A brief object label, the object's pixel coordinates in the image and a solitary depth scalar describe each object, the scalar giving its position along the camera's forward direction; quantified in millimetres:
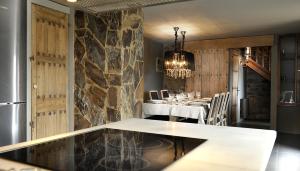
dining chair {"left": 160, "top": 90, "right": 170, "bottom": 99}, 6204
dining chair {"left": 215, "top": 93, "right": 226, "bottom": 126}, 5402
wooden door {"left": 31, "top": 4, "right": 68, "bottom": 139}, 2982
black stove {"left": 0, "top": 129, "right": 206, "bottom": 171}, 1010
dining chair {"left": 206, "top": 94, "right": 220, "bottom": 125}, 4883
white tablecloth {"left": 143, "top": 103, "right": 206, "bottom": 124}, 4719
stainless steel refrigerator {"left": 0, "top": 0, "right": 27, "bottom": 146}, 2422
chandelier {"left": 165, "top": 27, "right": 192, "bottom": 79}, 5300
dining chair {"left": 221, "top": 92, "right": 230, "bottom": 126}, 5943
